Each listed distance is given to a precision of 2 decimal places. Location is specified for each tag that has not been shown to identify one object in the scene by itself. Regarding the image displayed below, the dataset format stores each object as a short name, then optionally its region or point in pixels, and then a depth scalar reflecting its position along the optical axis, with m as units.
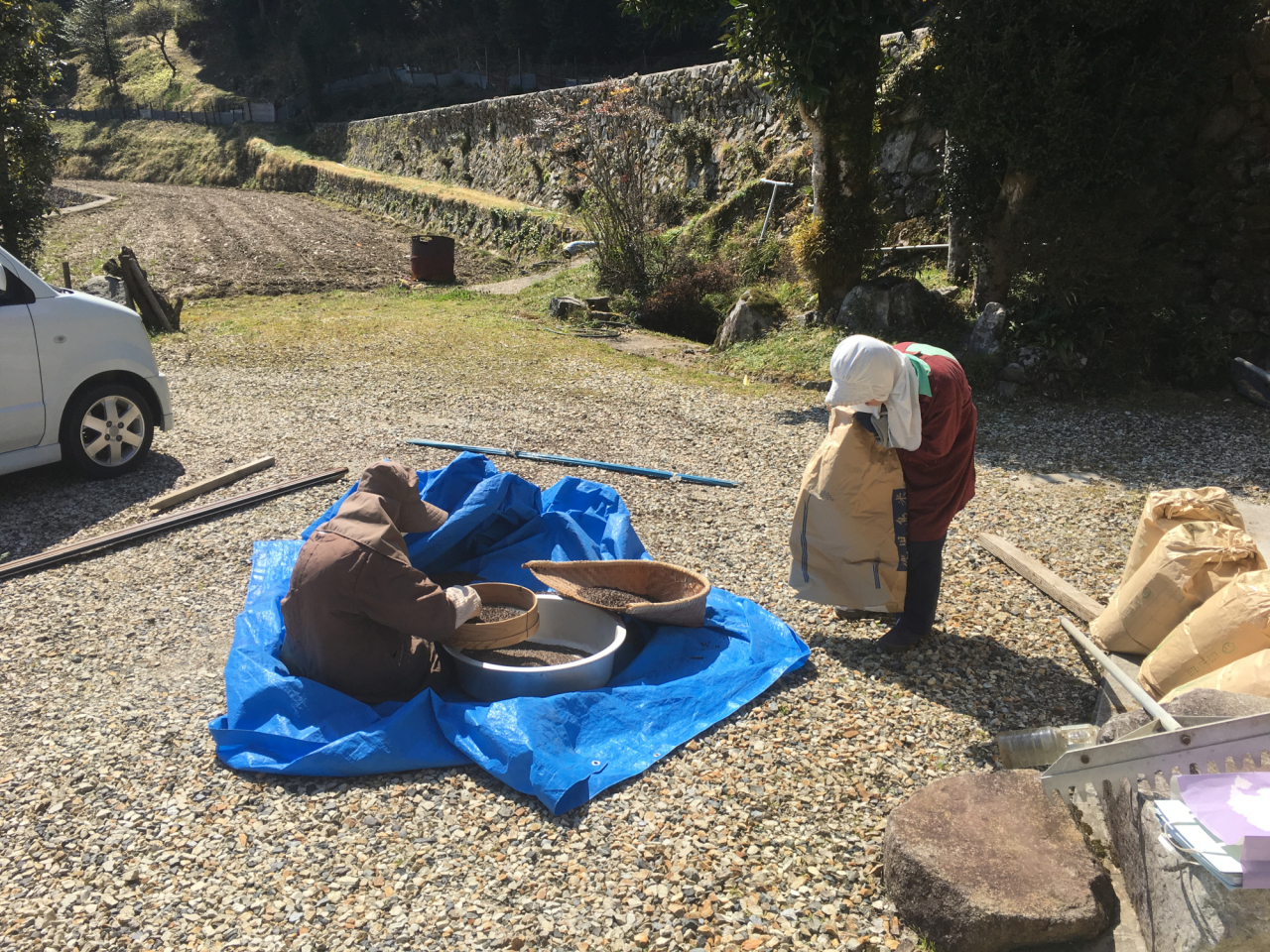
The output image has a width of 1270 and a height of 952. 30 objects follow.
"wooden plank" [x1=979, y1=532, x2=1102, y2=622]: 4.55
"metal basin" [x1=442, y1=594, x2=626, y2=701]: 3.81
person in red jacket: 3.72
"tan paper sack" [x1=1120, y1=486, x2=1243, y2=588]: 3.92
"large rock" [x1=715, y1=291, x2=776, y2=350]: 11.16
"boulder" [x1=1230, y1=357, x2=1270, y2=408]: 8.28
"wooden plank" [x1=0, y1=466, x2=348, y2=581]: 5.17
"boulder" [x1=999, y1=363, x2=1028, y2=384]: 8.73
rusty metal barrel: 16.64
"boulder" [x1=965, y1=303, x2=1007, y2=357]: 8.94
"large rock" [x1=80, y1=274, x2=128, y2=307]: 11.34
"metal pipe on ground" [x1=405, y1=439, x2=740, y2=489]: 6.71
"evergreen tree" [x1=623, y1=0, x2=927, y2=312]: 8.93
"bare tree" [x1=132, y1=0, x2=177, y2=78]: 67.25
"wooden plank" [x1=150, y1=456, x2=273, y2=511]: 6.07
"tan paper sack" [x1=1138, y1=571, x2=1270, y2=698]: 3.14
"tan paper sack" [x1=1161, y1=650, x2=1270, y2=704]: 2.85
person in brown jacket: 3.41
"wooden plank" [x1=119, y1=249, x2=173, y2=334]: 11.76
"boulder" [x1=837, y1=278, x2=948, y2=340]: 9.73
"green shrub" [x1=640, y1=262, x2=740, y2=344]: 13.29
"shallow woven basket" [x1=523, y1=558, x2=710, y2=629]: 4.46
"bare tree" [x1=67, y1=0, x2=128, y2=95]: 56.97
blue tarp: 3.36
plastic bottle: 3.23
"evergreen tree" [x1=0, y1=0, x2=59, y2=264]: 10.85
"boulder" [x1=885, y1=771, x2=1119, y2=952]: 2.52
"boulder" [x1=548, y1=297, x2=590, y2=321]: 13.62
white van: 5.79
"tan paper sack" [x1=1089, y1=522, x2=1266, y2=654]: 3.59
